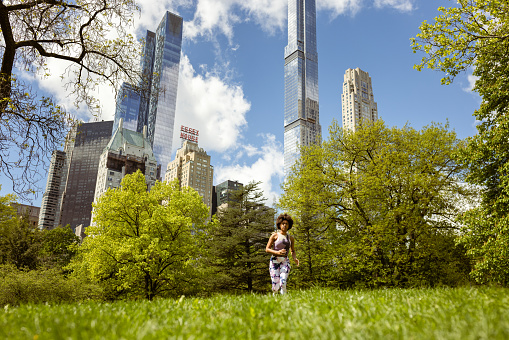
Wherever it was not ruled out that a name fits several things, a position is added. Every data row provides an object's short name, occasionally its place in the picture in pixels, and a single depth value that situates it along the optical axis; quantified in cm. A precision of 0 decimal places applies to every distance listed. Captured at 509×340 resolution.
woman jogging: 866
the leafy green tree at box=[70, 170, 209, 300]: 2711
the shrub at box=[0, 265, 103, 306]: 2039
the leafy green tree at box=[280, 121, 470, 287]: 2378
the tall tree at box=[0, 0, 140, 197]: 1017
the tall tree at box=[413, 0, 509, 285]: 1245
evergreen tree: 3400
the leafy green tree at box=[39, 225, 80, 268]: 5136
